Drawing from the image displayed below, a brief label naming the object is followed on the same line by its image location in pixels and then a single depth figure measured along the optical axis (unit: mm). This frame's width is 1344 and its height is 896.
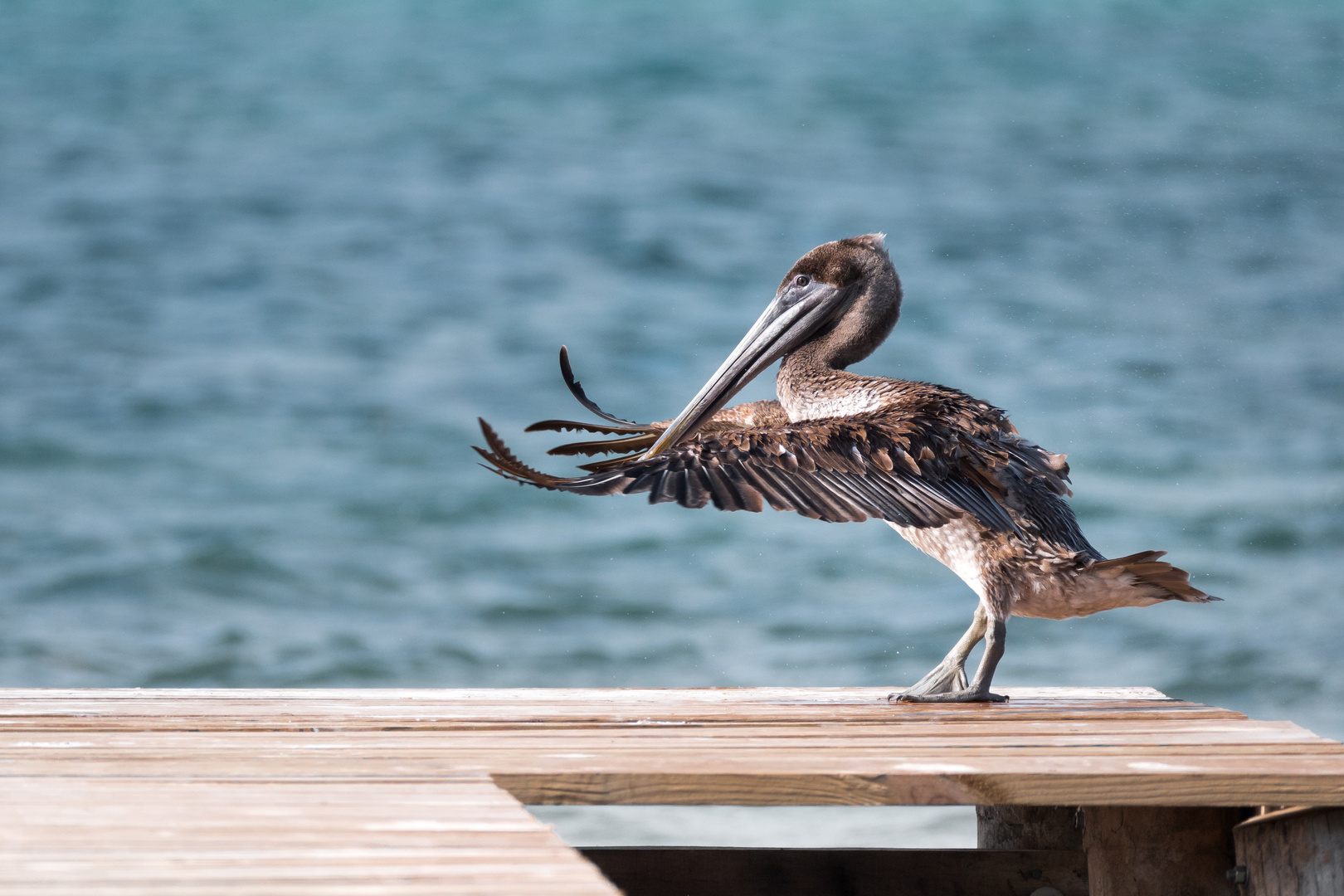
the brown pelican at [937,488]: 15739
